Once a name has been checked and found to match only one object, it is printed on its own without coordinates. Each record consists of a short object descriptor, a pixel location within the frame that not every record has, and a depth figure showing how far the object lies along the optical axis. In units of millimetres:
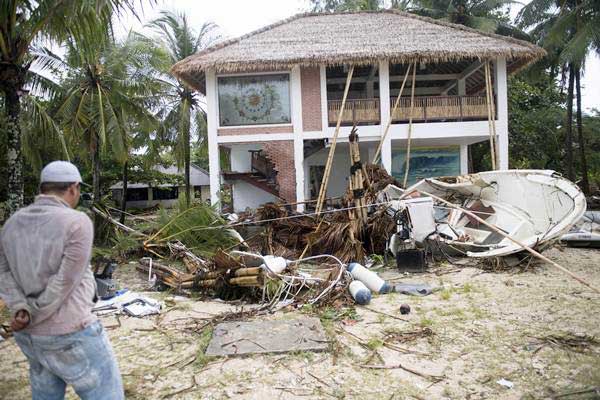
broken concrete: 4234
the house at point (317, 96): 13391
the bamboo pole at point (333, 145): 11461
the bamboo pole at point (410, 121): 13656
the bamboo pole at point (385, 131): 13712
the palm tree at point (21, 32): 6156
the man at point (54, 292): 1963
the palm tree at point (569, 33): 14938
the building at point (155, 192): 32531
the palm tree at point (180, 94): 21141
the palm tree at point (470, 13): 19828
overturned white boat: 8156
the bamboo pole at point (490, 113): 13656
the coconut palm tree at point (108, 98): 15914
